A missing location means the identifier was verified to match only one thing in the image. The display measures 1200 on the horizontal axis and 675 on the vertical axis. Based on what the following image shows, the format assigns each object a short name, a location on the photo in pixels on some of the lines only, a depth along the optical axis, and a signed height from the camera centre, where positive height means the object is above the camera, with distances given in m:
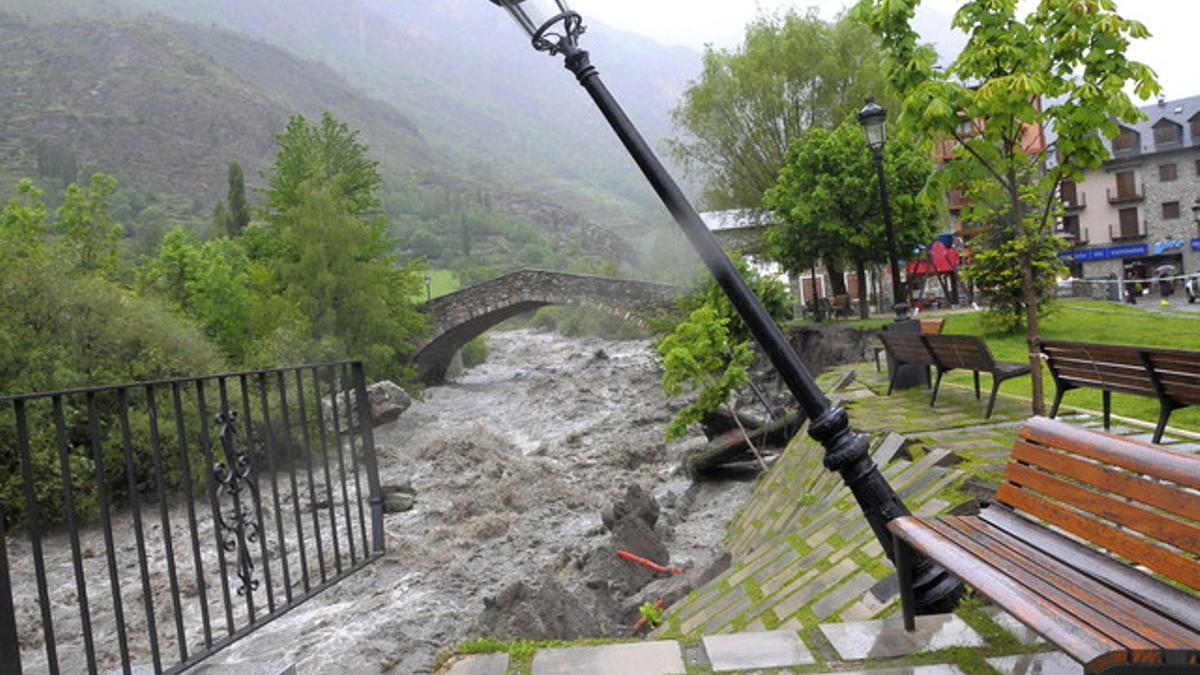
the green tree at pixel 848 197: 23.23 +1.76
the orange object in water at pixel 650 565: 8.65 -2.70
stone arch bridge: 35.34 -0.28
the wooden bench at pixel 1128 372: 5.18 -0.85
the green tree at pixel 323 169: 31.36 +5.40
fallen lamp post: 3.39 -0.16
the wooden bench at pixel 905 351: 9.15 -0.97
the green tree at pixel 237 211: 53.56 +6.52
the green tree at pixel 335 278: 28.09 +1.09
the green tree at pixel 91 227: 29.08 +3.63
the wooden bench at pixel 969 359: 7.42 -0.92
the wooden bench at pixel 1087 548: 2.04 -0.89
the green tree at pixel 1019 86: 6.45 +1.17
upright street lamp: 10.44 +1.42
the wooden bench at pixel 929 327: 13.62 -1.12
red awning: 26.61 -0.10
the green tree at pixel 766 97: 27.27 +5.34
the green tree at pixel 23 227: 20.23 +3.40
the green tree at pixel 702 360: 11.58 -1.06
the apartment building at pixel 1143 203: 40.25 +1.55
